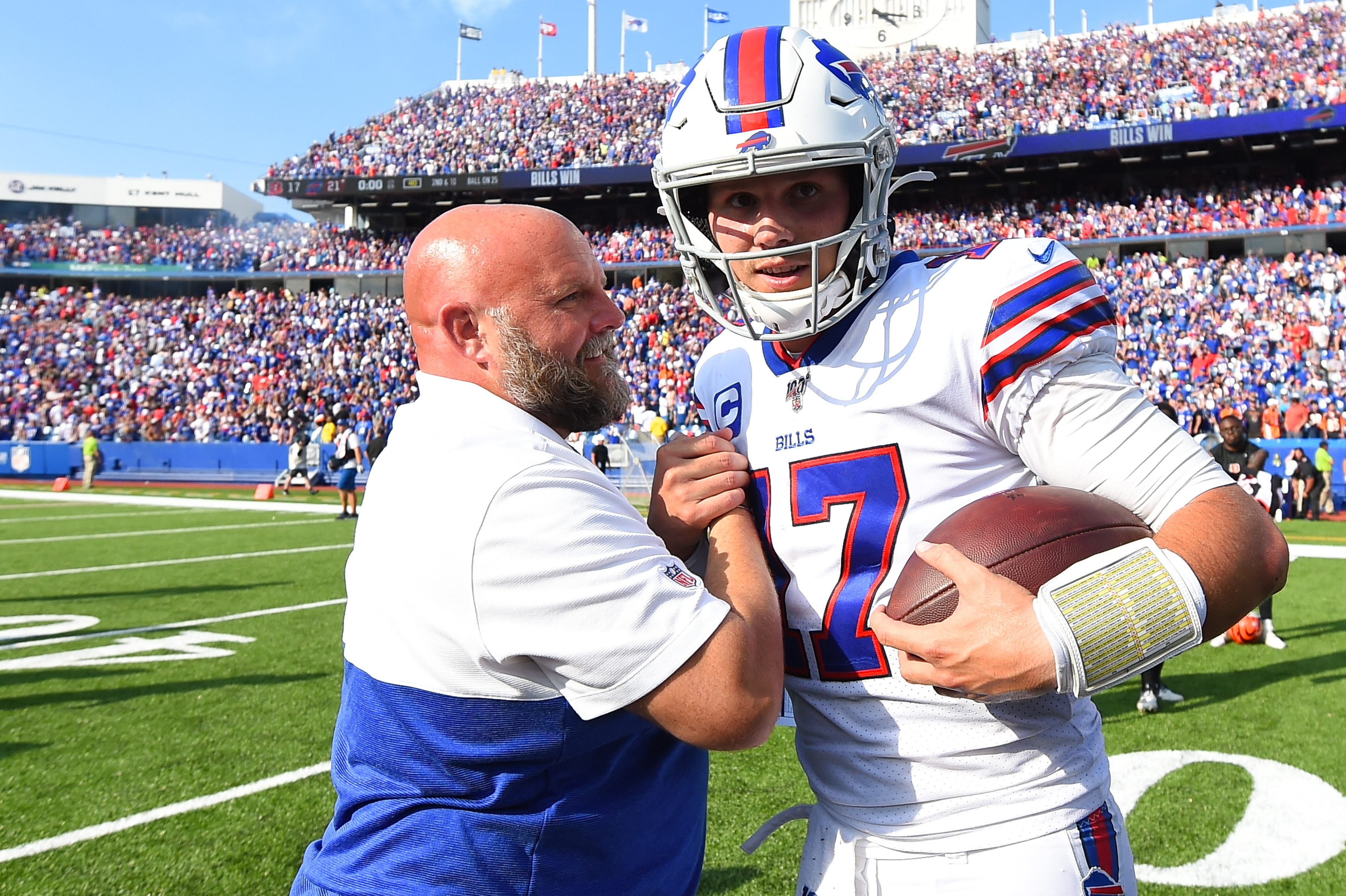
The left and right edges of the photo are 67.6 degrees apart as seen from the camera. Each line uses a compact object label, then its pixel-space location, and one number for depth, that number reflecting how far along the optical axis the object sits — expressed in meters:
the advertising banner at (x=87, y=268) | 34.97
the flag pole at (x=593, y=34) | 39.88
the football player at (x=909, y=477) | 1.28
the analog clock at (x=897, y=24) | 36.47
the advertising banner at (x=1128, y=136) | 23.33
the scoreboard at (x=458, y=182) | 30.20
